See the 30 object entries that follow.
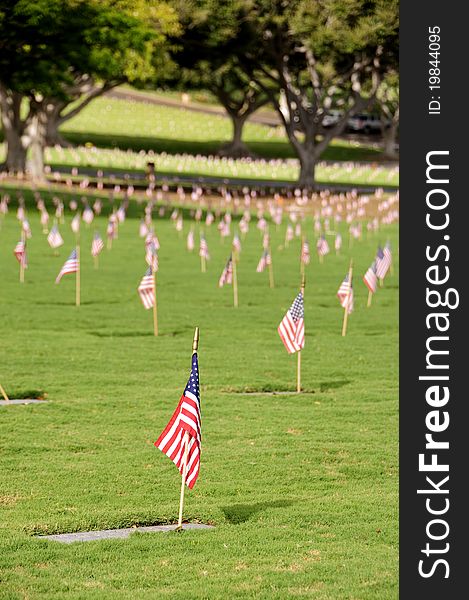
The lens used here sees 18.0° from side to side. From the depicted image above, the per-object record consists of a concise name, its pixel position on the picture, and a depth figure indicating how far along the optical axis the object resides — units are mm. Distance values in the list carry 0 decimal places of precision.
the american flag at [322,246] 43531
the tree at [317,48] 66250
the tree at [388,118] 103750
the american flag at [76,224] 45219
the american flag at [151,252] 31461
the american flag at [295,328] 22875
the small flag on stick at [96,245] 37438
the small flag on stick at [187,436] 14828
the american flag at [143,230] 48188
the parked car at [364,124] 123875
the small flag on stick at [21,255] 34500
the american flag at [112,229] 44938
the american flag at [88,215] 50094
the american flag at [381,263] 34188
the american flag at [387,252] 35300
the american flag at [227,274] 32459
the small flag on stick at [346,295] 28344
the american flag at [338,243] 46188
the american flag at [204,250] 38688
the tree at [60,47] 51875
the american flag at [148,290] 27625
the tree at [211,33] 66562
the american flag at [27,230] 42606
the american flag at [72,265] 30062
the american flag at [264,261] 37469
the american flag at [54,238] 40194
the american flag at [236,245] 38444
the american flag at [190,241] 43556
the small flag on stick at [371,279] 31434
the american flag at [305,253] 39256
